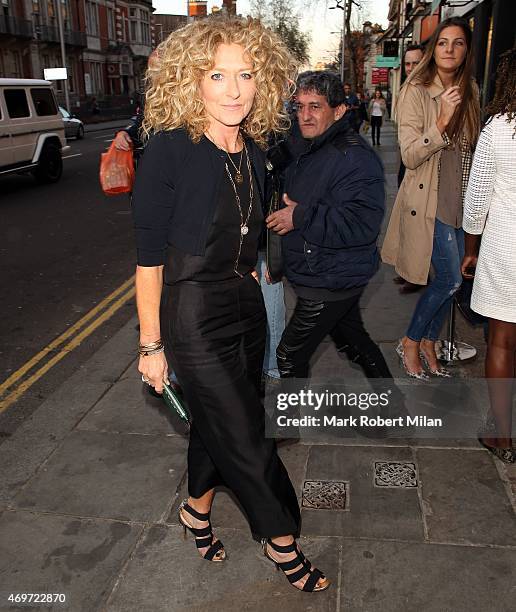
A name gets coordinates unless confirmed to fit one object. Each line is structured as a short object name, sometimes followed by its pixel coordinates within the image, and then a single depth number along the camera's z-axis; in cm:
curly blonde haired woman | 216
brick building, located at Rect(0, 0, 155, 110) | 4606
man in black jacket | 301
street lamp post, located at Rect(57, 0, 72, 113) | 4216
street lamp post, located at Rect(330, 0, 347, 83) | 3694
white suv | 1329
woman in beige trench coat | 378
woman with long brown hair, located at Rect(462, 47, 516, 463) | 304
